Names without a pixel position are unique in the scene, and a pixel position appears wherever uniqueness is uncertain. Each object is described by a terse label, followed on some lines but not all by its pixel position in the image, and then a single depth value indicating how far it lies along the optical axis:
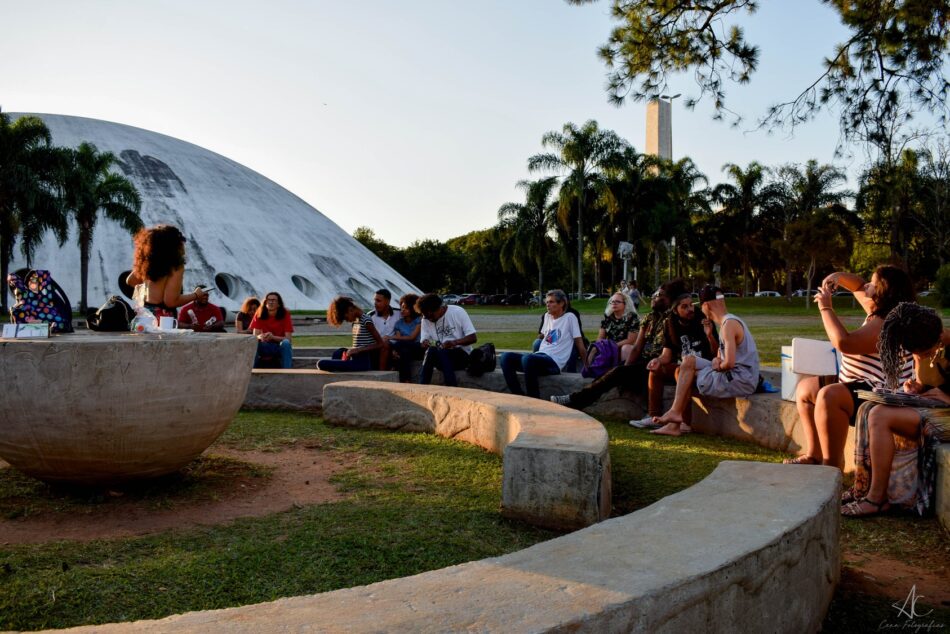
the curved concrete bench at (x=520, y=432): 3.48
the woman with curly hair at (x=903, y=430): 3.50
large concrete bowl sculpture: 3.37
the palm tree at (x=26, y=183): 25.95
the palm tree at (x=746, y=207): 43.16
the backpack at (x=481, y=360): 7.05
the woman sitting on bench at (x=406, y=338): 7.55
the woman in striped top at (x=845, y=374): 3.93
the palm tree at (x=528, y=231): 40.69
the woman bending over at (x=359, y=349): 7.23
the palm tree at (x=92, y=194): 27.69
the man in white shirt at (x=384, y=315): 8.05
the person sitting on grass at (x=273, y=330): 7.94
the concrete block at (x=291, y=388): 6.71
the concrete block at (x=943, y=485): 3.29
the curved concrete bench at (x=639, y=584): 1.70
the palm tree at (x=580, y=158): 35.25
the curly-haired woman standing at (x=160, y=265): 4.47
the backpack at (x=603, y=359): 6.48
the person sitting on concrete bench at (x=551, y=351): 6.68
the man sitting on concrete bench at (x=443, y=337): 7.05
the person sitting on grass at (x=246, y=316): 9.24
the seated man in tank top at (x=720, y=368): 5.28
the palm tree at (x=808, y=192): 39.32
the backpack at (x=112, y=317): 4.08
